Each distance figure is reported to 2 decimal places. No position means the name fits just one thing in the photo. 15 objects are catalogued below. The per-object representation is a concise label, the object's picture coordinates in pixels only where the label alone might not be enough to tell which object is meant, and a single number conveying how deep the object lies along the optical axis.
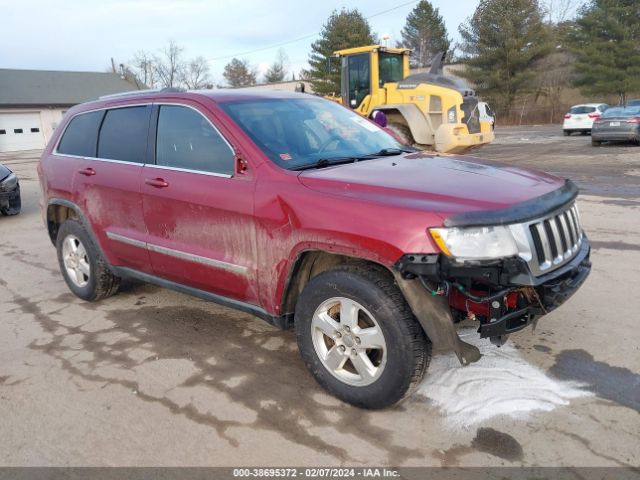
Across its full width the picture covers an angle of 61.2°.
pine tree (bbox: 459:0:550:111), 40.62
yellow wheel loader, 12.84
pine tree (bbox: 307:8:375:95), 43.53
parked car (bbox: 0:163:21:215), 9.66
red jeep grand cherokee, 2.76
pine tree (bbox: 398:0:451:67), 61.22
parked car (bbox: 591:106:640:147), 17.69
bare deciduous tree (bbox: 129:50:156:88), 73.25
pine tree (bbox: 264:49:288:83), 82.69
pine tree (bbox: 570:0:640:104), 37.91
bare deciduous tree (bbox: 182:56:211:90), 73.25
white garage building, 40.47
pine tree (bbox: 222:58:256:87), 82.14
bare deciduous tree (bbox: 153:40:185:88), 73.00
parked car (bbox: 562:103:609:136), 24.36
